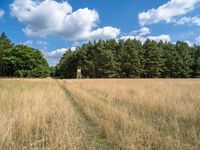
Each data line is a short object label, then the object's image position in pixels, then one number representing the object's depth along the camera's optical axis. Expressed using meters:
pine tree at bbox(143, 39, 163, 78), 52.97
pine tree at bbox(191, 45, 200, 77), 54.16
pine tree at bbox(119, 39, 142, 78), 52.00
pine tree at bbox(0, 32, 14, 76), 59.12
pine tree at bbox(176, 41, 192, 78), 52.92
